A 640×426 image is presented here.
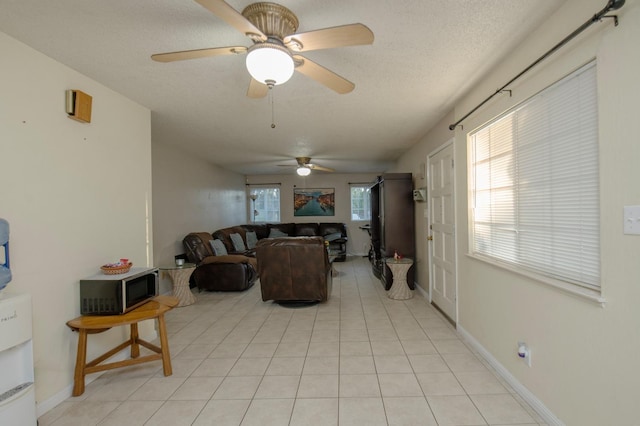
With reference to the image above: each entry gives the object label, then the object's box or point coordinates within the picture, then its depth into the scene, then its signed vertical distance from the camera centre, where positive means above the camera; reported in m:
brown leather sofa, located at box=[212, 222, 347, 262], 7.53 -0.44
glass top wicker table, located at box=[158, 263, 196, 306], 4.14 -0.92
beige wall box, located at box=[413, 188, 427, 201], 4.25 +0.28
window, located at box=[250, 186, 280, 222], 8.56 +0.29
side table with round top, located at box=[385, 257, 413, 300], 4.27 -1.01
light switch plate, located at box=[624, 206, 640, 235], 1.19 -0.04
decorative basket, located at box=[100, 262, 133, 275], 2.27 -0.41
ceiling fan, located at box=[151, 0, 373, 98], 1.38 +0.88
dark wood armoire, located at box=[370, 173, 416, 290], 4.78 -0.09
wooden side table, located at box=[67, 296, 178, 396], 2.03 -0.84
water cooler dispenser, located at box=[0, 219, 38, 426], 1.46 -0.74
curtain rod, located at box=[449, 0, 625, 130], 1.20 +0.87
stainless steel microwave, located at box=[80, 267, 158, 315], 2.09 -0.57
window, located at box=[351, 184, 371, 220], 8.45 +0.34
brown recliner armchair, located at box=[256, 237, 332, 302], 3.86 -0.73
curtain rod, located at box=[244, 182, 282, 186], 8.44 +0.90
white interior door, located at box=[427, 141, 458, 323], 3.27 -0.23
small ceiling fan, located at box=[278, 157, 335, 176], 5.64 +0.96
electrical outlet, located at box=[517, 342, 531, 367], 1.90 -0.94
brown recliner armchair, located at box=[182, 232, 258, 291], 4.75 -0.87
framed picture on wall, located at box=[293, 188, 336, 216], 8.45 +0.36
